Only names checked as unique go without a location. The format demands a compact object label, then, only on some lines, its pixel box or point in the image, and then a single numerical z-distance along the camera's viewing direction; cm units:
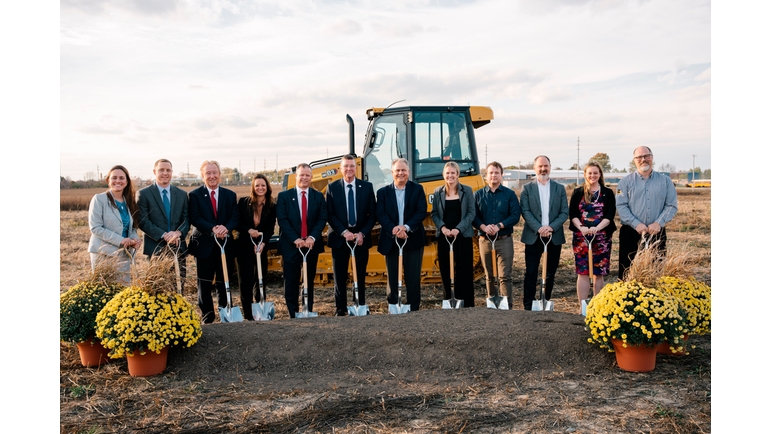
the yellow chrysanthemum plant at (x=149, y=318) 469
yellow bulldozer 802
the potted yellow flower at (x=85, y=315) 494
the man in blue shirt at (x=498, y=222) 668
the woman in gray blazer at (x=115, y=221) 572
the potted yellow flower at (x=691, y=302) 513
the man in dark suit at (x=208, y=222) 629
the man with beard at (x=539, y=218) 659
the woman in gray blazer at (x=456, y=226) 668
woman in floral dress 643
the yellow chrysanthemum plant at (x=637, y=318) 473
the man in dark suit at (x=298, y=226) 647
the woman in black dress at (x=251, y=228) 654
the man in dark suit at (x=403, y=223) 661
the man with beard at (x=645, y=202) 618
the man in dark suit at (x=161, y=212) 610
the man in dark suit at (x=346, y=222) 655
